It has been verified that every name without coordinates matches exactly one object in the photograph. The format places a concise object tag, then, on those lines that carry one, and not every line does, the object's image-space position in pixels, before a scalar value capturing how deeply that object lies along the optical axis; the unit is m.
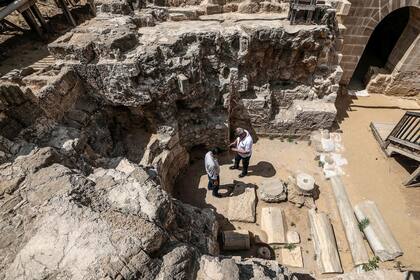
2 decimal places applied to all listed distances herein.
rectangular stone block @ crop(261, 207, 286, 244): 6.08
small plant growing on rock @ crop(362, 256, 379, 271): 5.46
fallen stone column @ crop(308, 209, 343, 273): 5.55
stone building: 8.49
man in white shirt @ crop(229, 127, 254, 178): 6.76
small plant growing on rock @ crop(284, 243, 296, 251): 5.95
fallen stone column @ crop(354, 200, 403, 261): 5.62
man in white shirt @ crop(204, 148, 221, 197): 6.31
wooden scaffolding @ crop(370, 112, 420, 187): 6.91
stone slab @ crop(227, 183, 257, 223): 6.56
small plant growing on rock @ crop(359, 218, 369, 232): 6.14
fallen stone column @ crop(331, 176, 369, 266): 5.70
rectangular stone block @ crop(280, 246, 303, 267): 5.71
